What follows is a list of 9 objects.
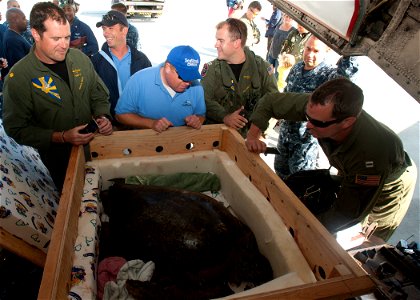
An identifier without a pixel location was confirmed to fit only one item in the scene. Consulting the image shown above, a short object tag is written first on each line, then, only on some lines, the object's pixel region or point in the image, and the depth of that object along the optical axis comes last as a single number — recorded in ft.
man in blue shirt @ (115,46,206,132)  7.67
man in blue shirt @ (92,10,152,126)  10.82
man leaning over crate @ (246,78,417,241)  6.30
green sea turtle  4.87
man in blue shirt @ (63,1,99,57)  17.67
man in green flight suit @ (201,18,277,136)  9.80
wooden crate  3.83
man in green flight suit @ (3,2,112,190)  6.98
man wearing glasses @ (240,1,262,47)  22.09
